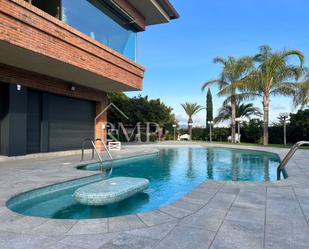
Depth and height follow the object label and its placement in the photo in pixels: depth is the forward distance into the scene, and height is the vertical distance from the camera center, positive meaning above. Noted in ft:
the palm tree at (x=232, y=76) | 81.41 +17.76
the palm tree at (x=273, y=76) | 73.31 +15.29
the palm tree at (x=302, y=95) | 71.31 +10.04
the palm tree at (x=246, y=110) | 107.65 +9.02
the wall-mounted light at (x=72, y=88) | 42.93 +6.86
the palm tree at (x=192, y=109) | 137.98 +11.97
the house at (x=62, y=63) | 26.45 +7.73
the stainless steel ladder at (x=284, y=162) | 24.08 -2.70
